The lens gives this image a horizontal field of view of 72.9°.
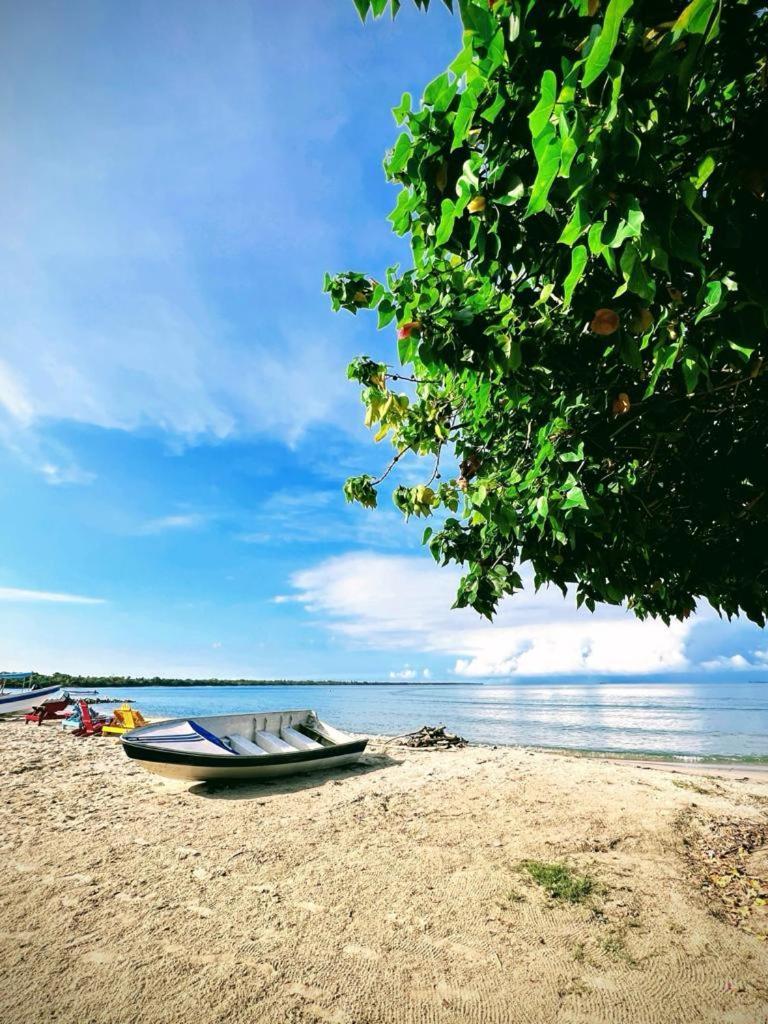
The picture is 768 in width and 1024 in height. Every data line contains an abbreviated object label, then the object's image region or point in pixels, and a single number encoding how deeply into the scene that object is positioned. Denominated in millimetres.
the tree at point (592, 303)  1981
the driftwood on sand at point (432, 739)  16641
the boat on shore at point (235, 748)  9375
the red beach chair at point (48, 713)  22969
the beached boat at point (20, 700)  27514
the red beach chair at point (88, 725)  19047
